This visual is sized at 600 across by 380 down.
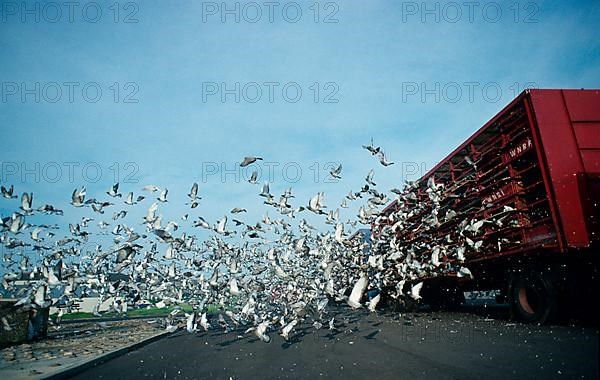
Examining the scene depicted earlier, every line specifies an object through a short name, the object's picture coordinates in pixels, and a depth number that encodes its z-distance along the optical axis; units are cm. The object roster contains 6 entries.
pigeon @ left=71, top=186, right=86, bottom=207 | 666
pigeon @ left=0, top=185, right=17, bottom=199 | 632
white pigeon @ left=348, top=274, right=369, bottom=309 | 515
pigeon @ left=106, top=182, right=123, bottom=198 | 695
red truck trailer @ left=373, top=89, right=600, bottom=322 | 586
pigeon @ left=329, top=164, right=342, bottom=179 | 717
